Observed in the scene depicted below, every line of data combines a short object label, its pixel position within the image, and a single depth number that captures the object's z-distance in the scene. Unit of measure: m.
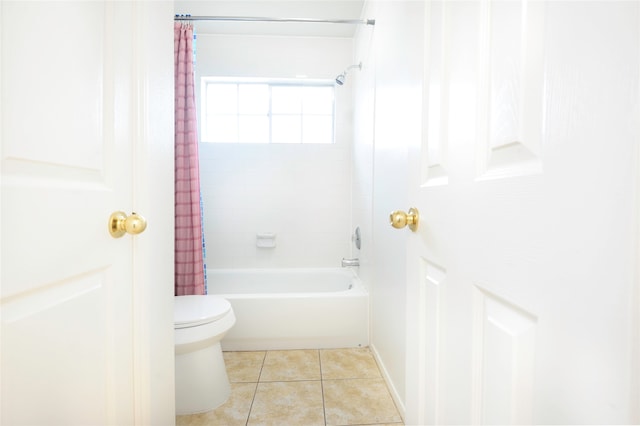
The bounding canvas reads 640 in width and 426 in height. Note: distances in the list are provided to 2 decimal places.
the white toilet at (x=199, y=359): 1.43
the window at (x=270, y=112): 2.99
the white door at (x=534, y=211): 0.29
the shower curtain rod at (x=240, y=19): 2.05
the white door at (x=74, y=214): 0.46
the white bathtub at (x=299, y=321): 2.09
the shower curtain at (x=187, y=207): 2.02
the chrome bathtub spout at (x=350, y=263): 2.46
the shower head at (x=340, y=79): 2.58
